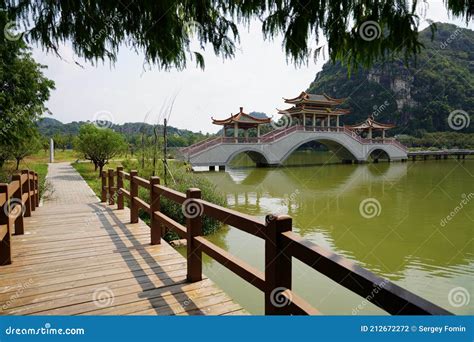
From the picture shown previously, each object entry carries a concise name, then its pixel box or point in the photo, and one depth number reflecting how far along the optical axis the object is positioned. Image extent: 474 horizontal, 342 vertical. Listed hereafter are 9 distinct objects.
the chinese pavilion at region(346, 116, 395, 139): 34.16
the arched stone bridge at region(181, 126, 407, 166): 23.56
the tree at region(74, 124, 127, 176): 17.81
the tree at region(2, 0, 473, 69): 1.96
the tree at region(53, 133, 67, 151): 43.69
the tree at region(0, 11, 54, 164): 10.07
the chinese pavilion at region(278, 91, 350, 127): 30.81
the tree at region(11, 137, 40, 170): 16.75
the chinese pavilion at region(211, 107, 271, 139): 26.16
